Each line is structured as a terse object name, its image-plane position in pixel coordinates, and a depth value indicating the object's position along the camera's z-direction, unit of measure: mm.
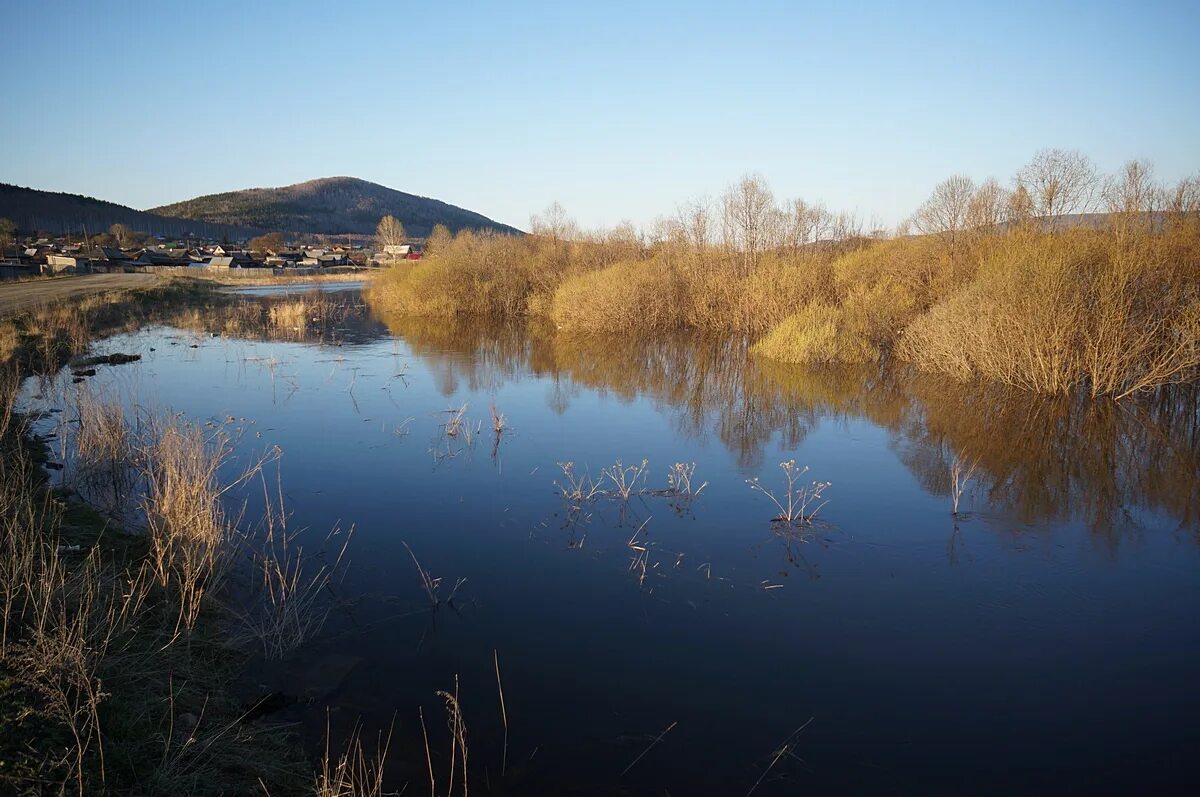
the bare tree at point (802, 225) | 23625
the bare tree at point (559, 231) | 33384
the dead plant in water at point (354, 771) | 3305
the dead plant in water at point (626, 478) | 8086
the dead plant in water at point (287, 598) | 4992
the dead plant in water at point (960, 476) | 7777
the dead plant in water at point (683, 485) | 8086
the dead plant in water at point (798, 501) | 7488
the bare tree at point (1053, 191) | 17484
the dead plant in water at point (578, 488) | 8000
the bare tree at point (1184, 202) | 13883
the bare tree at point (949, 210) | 19500
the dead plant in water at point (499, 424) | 10914
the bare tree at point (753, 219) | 23469
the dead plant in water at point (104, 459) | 7621
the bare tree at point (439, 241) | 34000
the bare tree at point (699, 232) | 24328
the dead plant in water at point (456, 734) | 3712
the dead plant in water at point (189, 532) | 5137
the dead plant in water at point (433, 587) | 5750
